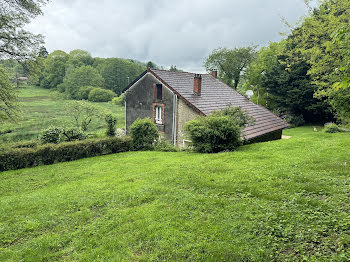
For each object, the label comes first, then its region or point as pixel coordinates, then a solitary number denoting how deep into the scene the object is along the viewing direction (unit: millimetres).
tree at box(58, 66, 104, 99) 73869
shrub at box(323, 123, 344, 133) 20653
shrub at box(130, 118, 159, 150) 17688
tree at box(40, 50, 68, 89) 87125
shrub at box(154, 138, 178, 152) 17141
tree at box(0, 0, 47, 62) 13711
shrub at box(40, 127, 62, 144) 16969
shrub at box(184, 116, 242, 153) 13688
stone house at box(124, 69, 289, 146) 20234
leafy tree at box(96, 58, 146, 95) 89044
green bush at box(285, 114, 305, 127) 35625
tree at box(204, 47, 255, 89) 46375
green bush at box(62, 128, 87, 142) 17719
